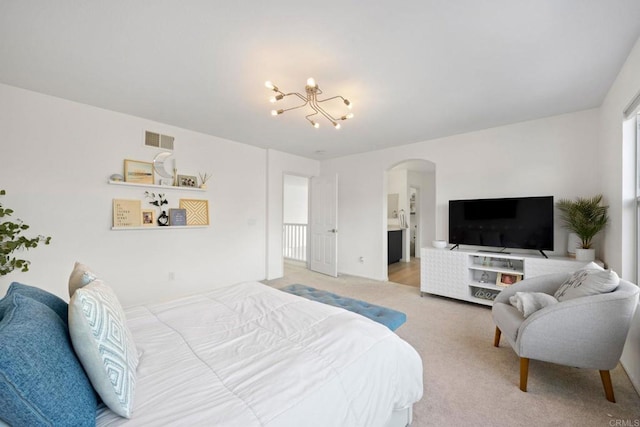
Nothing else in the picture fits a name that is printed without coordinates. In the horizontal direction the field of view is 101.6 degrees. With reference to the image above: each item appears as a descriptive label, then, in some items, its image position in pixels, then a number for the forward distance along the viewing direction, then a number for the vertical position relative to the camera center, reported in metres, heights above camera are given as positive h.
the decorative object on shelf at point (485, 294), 3.38 -1.04
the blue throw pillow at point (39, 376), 0.61 -0.42
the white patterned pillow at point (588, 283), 1.68 -0.46
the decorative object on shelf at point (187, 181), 3.64 +0.47
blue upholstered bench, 1.98 -0.77
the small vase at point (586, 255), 2.72 -0.41
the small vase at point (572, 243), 3.07 -0.32
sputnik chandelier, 2.19 +1.13
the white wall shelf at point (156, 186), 3.08 +0.36
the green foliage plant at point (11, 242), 2.22 -0.26
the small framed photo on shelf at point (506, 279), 3.19 -0.78
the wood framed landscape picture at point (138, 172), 3.16 +0.52
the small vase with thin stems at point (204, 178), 3.84 +0.53
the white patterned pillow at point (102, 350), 0.83 -0.46
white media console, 3.11 -0.73
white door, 5.02 -0.21
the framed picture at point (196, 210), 3.70 +0.06
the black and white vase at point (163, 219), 3.44 -0.07
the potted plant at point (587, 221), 2.65 -0.05
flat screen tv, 3.11 -0.09
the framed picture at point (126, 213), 3.08 +0.01
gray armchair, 1.60 -0.75
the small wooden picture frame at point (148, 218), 3.30 -0.05
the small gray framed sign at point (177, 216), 3.53 -0.03
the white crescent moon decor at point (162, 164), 3.41 +0.65
